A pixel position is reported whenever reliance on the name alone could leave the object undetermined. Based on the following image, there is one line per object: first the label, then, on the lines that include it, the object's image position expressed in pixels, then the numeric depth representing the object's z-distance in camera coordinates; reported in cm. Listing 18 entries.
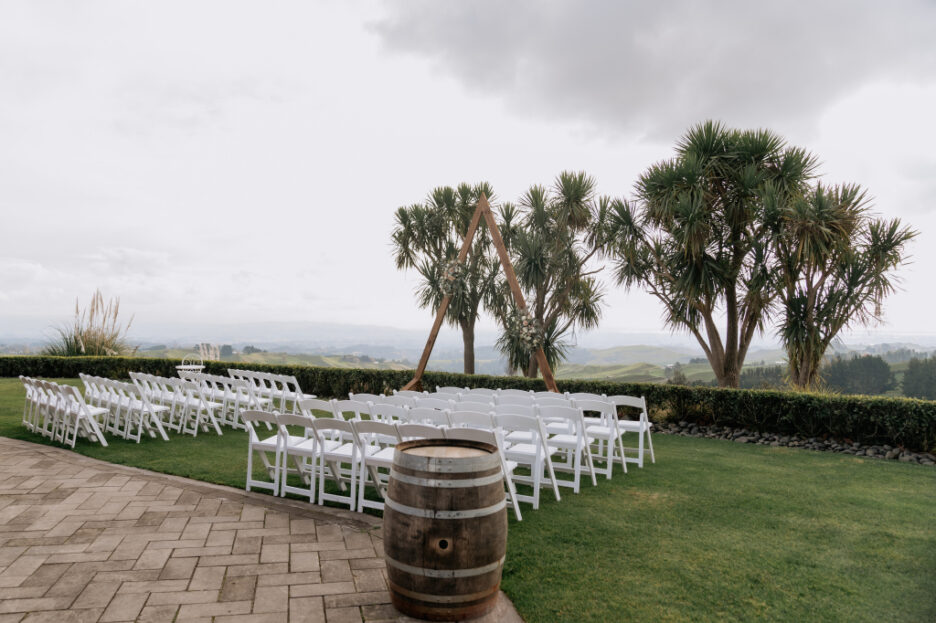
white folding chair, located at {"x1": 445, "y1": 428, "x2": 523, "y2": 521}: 337
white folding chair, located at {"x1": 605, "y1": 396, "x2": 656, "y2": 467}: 556
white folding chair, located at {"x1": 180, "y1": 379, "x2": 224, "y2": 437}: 689
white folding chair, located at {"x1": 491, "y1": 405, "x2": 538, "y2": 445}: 477
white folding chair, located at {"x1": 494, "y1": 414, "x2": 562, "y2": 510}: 403
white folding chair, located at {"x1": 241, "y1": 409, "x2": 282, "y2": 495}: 414
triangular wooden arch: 875
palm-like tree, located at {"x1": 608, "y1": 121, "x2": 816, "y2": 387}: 1055
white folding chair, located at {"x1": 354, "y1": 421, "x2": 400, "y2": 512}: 365
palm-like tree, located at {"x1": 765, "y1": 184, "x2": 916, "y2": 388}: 934
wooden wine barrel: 227
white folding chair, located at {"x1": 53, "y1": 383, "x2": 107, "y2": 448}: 582
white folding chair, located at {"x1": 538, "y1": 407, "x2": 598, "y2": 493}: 452
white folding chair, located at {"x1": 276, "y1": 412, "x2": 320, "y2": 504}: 404
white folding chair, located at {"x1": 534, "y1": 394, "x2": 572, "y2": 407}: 575
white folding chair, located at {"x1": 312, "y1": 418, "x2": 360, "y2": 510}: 382
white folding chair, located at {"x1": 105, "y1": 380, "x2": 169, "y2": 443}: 634
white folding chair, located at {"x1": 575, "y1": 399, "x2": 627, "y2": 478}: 517
